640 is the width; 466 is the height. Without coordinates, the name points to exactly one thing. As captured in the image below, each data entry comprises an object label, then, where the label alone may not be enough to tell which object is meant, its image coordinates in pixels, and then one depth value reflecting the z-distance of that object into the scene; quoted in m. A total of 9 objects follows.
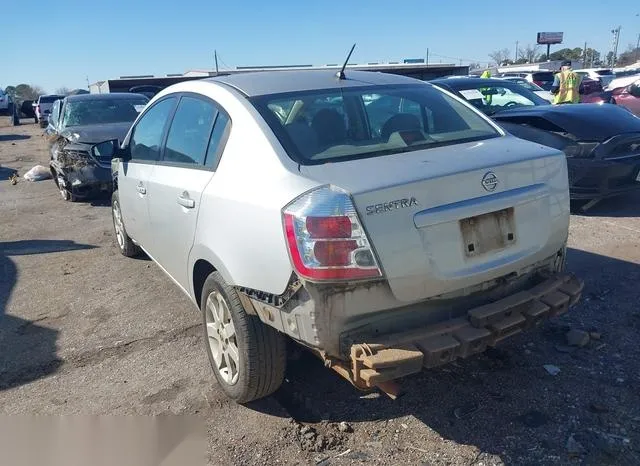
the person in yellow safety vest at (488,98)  8.67
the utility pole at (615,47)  75.62
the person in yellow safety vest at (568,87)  13.40
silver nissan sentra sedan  2.59
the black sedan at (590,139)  6.43
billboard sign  74.31
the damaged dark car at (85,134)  8.99
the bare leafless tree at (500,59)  87.00
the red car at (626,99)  16.50
